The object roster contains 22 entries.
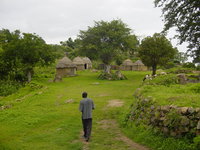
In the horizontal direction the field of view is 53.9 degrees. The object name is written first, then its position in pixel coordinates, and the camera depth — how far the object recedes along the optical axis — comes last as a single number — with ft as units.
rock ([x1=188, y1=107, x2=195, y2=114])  23.65
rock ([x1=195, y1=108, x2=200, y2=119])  22.72
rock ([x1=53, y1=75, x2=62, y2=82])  113.49
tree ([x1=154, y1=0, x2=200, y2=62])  68.28
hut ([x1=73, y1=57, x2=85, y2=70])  189.37
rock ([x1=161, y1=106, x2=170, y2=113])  27.48
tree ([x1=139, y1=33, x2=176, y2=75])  112.68
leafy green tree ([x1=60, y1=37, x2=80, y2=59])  285.54
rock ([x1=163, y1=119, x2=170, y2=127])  26.01
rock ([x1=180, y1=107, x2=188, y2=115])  24.44
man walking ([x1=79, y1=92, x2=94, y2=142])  29.66
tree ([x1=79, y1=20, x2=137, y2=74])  133.80
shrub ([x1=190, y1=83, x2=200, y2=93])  40.48
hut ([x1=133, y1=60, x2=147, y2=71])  189.58
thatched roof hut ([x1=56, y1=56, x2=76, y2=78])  140.11
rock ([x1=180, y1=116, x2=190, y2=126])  23.54
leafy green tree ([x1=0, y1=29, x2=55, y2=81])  101.53
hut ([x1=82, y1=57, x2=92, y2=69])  207.31
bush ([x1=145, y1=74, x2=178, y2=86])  57.47
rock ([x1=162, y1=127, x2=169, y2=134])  26.10
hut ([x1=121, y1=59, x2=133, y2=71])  194.10
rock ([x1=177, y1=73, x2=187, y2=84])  60.49
